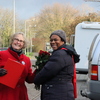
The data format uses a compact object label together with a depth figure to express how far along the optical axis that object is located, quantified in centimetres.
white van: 1094
